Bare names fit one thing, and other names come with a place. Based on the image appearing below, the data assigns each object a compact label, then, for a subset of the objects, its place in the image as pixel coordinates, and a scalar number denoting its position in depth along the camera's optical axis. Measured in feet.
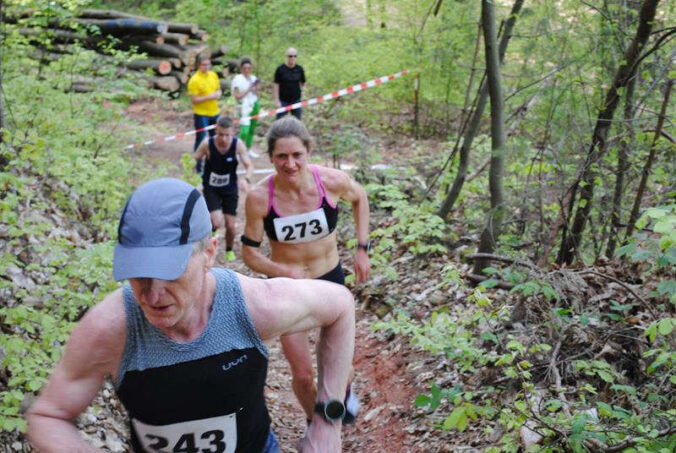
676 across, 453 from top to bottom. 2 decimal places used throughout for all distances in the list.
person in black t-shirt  46.01
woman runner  16.70
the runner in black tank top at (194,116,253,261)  28.37
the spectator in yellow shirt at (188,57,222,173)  41.75
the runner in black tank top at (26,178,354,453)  6.81
